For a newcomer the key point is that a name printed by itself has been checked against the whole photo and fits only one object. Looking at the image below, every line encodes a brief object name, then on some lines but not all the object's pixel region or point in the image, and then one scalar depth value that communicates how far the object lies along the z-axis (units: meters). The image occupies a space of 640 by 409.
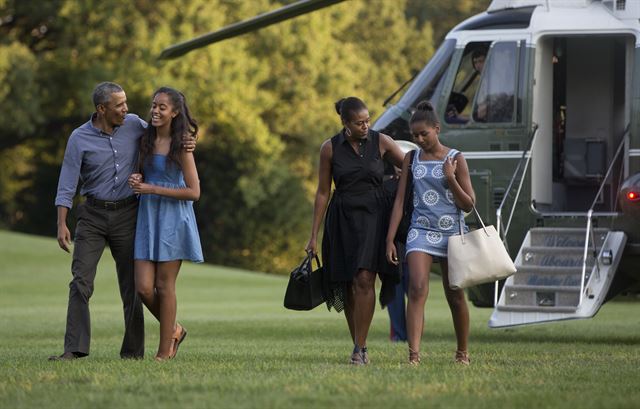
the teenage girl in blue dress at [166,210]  19.16
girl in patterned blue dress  18.66
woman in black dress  18.98
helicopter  26.12
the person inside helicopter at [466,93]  28.58
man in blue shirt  19.67
